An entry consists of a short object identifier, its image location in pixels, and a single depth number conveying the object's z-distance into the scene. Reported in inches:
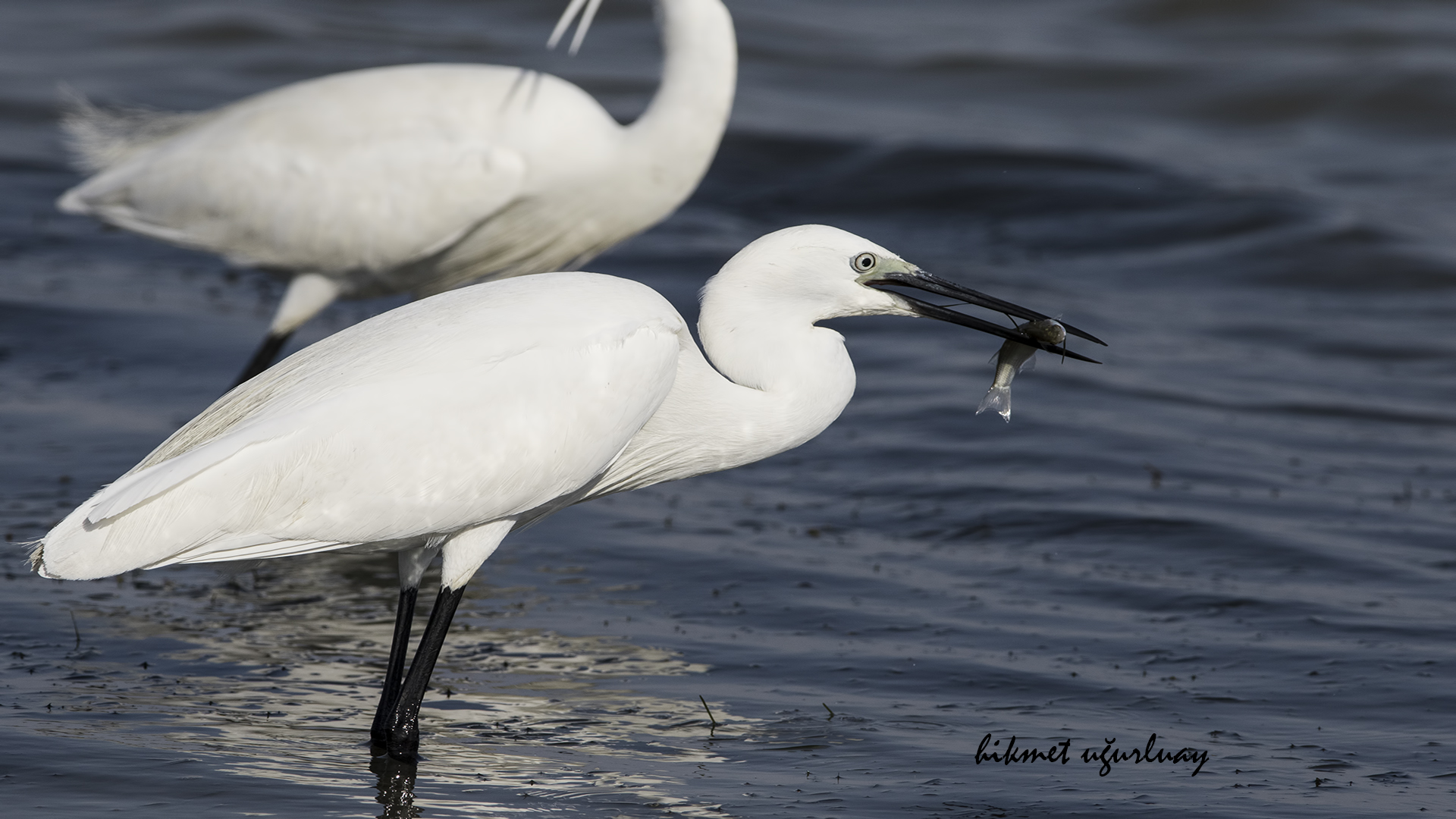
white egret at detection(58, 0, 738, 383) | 602.5
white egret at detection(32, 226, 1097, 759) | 342.3
